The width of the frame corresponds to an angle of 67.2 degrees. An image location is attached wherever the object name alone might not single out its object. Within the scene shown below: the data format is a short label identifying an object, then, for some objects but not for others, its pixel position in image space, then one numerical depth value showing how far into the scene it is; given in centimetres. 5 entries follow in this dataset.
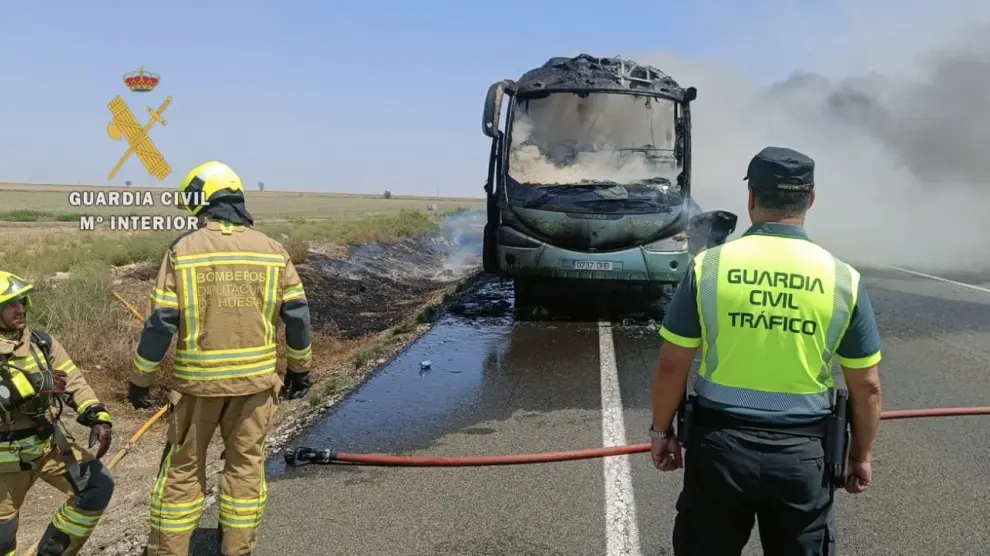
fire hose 488
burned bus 980
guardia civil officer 238
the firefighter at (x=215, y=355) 343
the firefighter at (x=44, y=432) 329
